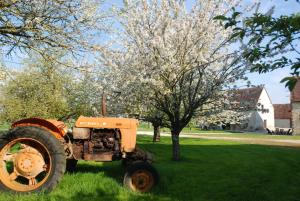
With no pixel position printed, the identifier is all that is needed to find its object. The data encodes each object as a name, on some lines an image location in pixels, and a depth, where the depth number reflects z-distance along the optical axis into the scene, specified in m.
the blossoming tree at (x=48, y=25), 7.75
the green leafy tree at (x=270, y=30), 4.35
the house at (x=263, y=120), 53.75
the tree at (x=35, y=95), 18.95
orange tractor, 6.68
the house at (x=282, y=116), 59.00
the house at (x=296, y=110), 41.39
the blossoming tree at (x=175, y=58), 11.31
